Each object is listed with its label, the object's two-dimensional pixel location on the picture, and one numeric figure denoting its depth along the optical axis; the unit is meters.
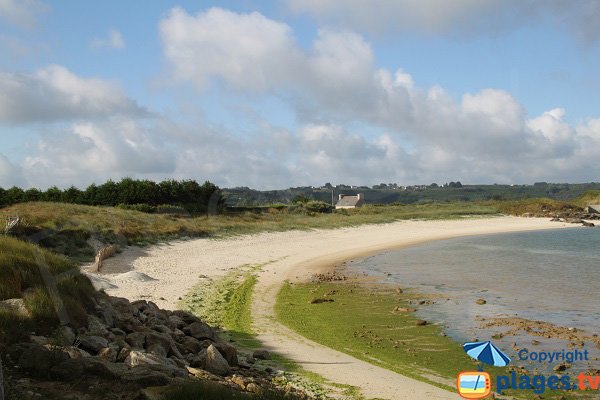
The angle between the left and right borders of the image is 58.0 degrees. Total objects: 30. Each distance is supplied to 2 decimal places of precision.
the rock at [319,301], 19.41
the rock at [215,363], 9.47
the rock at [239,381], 8.41
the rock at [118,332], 10.23
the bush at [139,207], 46.16
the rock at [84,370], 7.30
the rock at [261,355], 11.60
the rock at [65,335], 8.69
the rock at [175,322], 12.27
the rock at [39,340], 8.30
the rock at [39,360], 7.41
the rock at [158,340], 9.93
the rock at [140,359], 8.13
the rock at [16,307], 8.98
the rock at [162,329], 11.30
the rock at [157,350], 9.37
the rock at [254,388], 8.07
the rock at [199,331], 11.95
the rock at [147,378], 7.20
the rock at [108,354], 8.42
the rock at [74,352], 7.80
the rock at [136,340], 9.80
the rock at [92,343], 8.89
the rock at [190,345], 10.81
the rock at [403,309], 17.78
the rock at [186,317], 13.11
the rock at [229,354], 10.29
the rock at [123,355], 8.61
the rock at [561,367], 11.24
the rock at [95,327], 9.64
